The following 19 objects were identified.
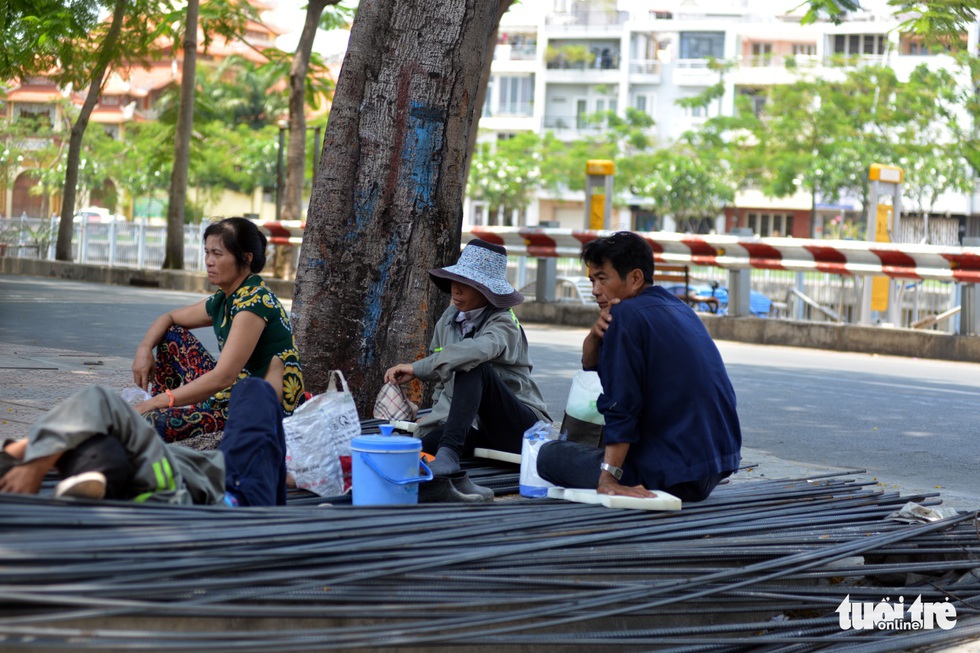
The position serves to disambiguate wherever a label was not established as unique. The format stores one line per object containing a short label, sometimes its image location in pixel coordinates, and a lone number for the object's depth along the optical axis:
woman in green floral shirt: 9.45
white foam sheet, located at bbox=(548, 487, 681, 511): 8.29
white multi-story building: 129.85
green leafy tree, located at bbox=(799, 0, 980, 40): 18.40
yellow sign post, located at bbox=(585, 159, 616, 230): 35.55
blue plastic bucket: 8.50
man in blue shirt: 8.39
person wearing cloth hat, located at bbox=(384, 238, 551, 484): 10.44
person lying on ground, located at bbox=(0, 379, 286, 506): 6.46
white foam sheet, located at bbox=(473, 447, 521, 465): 10.58
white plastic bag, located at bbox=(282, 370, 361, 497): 9.10
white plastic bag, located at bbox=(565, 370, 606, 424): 9.83
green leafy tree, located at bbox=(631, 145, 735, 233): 107.67
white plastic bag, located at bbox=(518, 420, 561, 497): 9.59
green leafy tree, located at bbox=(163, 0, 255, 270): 45.36
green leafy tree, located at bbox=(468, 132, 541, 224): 120.32
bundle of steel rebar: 5.74
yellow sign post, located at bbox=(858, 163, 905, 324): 33.24
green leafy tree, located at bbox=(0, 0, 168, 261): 39.78
